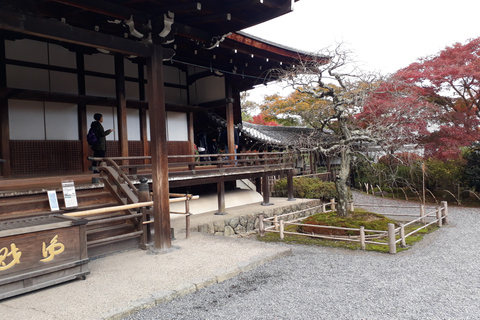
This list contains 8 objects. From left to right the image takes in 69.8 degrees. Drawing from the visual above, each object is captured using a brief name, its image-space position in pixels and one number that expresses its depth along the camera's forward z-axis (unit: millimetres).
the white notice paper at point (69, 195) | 6098
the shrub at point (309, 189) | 16156
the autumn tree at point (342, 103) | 9781
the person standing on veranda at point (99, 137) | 8922
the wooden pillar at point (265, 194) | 13742
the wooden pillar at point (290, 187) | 14984
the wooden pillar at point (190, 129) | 13102
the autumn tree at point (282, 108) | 26156
